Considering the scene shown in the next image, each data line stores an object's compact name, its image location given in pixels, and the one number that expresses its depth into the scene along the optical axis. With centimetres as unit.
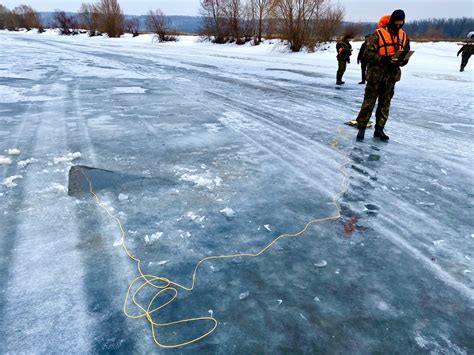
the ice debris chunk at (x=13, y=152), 483
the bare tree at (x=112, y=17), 4775
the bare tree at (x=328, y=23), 2652
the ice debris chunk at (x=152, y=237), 303
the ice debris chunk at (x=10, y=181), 396
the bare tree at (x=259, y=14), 3120
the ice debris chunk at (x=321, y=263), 275
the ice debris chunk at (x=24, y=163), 444
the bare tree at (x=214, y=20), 3569
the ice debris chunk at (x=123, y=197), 374
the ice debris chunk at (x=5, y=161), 453
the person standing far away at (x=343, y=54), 1179
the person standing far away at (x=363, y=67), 1056
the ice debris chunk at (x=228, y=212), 347
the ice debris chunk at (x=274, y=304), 233
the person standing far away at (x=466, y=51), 1557
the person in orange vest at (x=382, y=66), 525
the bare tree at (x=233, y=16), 3441
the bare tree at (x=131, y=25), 4947
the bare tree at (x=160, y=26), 4041
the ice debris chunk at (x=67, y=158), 463
